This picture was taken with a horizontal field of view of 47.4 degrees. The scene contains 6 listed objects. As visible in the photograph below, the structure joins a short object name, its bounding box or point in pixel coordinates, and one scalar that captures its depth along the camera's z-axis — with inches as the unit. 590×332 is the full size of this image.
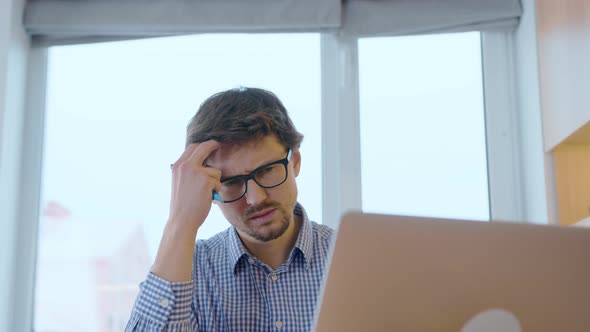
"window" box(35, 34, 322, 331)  99.9
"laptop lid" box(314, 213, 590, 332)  29.7
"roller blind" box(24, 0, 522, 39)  100.9
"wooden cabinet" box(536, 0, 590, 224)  71.7
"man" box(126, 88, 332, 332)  59.6
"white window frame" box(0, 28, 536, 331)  99.3
